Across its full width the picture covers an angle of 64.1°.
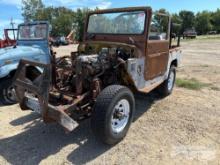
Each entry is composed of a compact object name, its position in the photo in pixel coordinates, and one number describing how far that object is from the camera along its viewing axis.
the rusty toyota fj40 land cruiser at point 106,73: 2.46
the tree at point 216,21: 46.58
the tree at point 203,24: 44.80
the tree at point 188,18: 44.80
